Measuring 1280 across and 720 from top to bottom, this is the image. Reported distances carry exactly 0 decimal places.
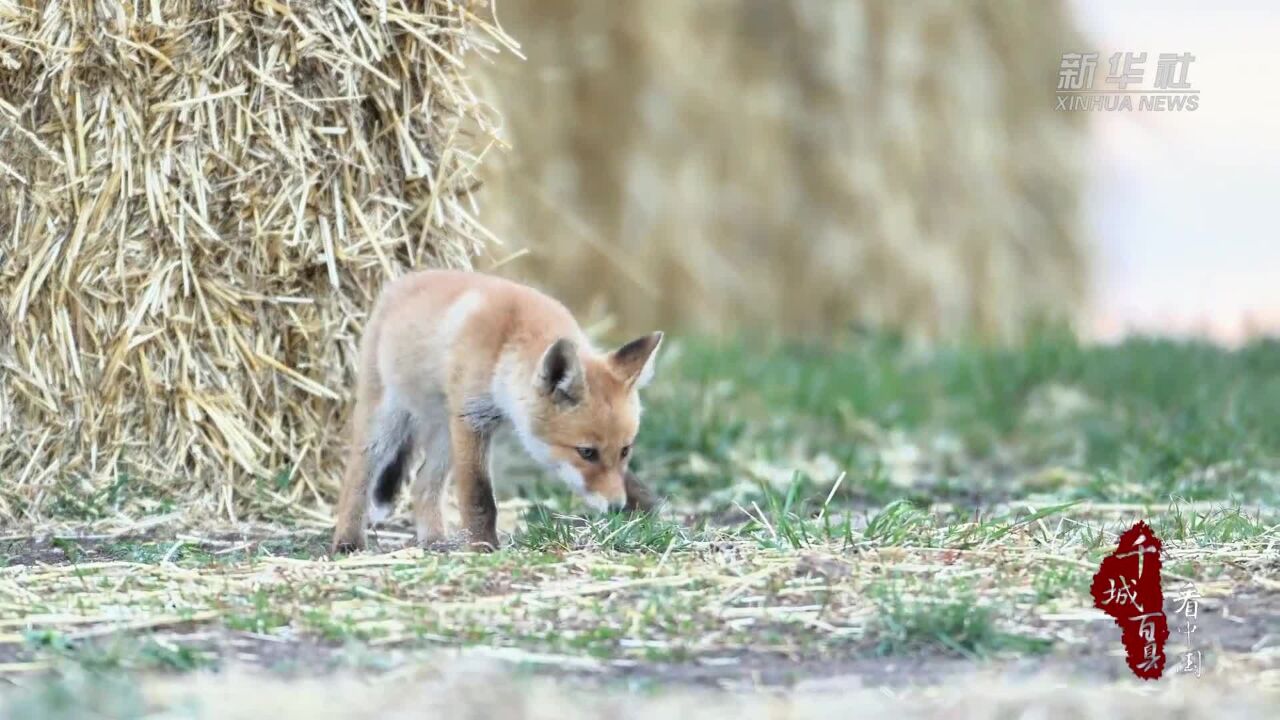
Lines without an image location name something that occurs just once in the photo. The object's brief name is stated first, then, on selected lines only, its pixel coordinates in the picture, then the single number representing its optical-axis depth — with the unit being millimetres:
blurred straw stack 23391
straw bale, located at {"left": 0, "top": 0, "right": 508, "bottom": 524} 11281
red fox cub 9930
